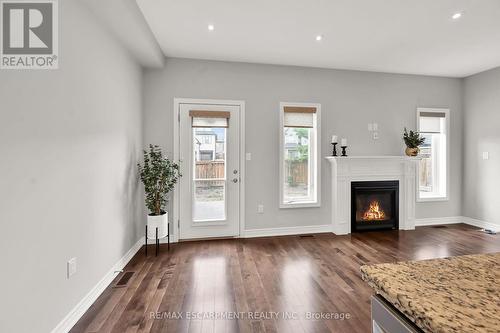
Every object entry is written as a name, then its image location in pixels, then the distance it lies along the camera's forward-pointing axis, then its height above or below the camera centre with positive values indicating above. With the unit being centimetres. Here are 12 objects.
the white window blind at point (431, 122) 464 +83
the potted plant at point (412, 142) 429 +41
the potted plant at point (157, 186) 324 -28
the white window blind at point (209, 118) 377 +73
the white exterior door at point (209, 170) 378 -7
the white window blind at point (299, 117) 410 +82
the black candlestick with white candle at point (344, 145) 416 +35
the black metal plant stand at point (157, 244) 328 -108
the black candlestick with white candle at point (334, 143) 409 +38
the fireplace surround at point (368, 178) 416 -21
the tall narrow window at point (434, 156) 468 +19
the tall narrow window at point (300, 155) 411 +18
